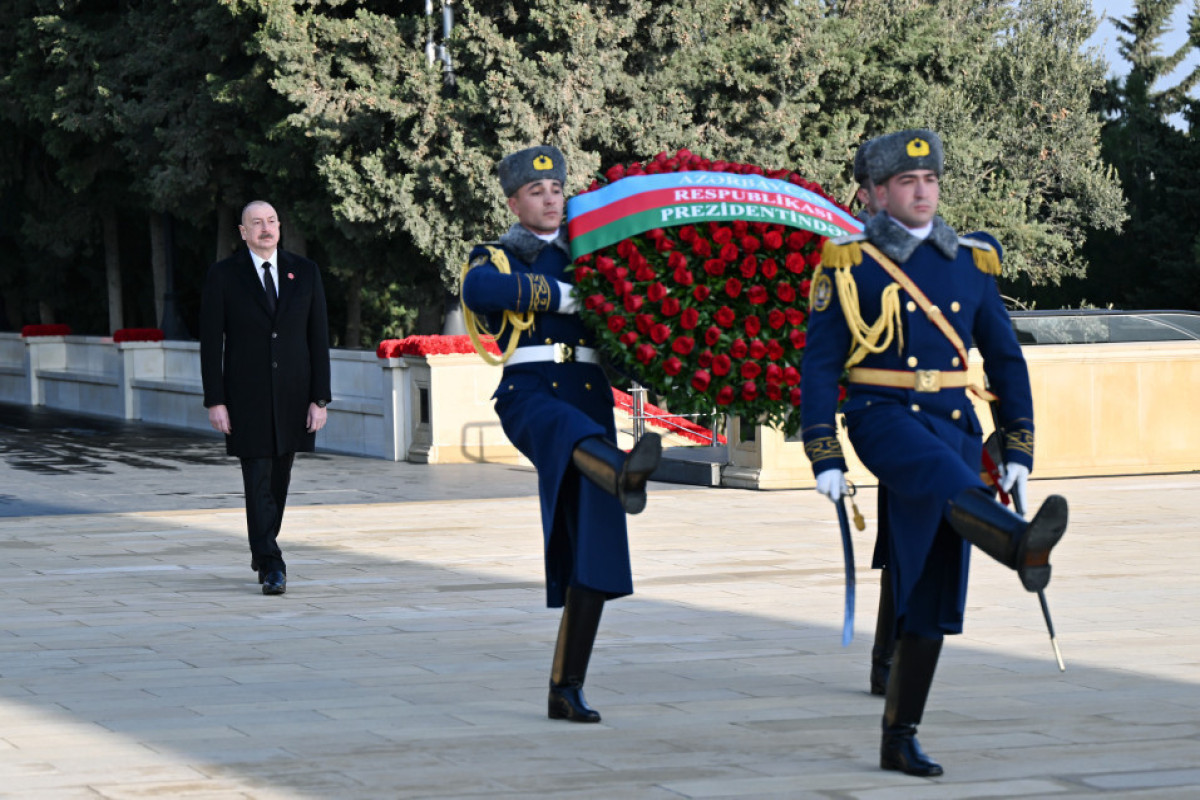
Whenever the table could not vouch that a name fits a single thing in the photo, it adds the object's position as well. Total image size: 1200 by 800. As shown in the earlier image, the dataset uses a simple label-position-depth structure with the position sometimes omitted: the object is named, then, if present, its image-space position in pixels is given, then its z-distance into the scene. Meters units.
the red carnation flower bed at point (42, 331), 59.56
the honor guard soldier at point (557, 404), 11.23
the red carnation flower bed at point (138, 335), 51.13
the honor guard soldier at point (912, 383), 9.79
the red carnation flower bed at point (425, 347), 33.53
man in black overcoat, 17.27
